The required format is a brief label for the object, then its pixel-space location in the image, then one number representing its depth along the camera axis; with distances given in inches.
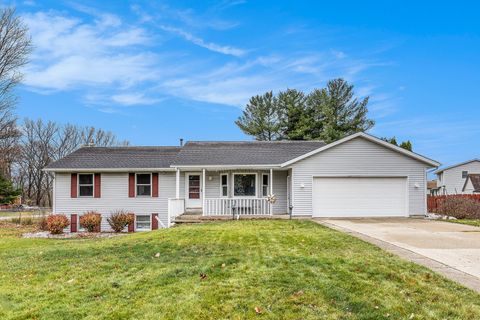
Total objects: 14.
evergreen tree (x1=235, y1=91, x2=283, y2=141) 1707.7
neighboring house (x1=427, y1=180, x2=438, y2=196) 2154.5
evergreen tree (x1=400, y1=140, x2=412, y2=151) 1546.0
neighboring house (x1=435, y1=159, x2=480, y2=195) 1859.0
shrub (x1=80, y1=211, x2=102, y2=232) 763.4
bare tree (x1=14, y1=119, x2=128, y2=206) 2027.6
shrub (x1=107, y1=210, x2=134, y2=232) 763.4
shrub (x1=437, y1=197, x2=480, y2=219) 826.8
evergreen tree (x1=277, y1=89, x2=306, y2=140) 1678.2
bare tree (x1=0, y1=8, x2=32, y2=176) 1094.4
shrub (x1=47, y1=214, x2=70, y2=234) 721.0
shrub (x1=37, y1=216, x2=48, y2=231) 760.6
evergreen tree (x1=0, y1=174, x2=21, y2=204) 1571.1
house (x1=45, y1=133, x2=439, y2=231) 734.5
